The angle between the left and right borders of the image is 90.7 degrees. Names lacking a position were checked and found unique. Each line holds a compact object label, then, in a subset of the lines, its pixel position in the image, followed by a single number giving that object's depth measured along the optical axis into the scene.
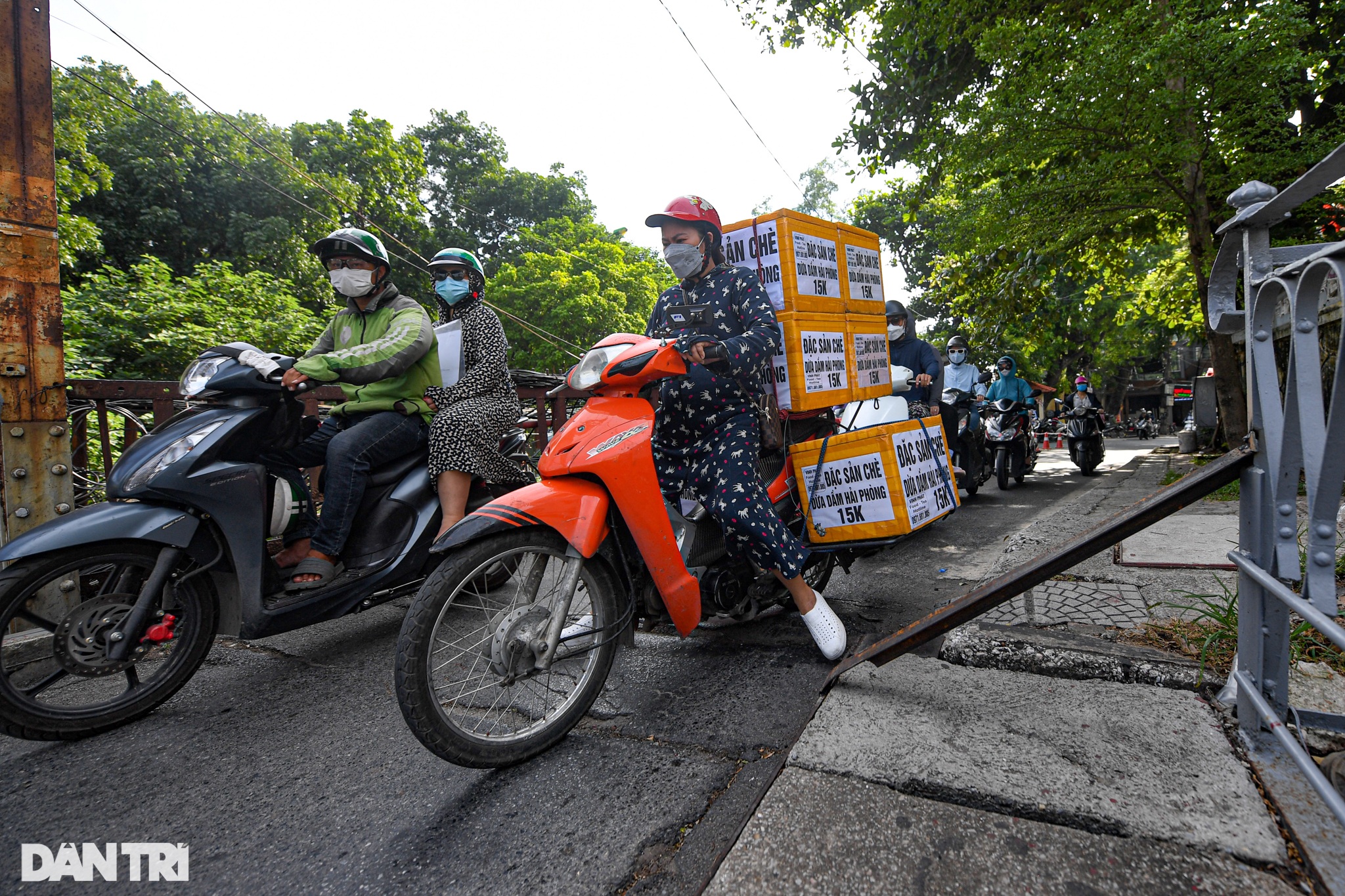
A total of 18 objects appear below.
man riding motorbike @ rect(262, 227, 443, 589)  2.76
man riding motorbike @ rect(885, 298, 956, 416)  5.83
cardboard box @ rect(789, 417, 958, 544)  2.72
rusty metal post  2.88
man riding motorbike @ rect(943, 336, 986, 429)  7.61
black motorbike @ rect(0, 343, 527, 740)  2.13
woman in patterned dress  3.10
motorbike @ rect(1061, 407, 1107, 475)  9.41
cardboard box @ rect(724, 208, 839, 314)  2.83
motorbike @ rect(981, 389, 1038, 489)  7.86
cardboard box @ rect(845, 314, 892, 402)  3.12
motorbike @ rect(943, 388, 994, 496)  6.96
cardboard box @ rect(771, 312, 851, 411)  2.78
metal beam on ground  1.60
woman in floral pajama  2.42
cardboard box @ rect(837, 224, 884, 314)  3.17
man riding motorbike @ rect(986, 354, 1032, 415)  8.20
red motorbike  1.80
